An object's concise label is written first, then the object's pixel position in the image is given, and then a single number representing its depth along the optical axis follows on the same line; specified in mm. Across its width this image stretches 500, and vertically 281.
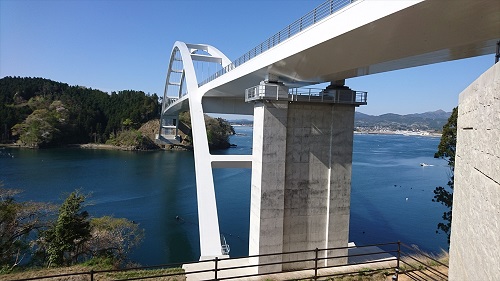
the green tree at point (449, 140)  15109
